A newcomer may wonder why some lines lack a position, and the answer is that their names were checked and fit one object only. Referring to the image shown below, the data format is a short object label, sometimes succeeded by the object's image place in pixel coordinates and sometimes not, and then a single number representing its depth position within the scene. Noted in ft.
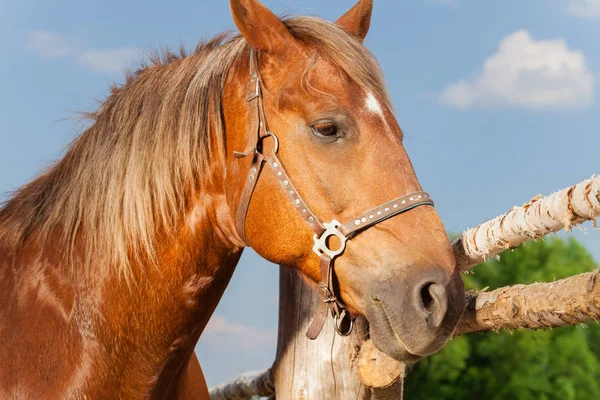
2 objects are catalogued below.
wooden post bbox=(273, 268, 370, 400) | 11.43
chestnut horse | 8.29
